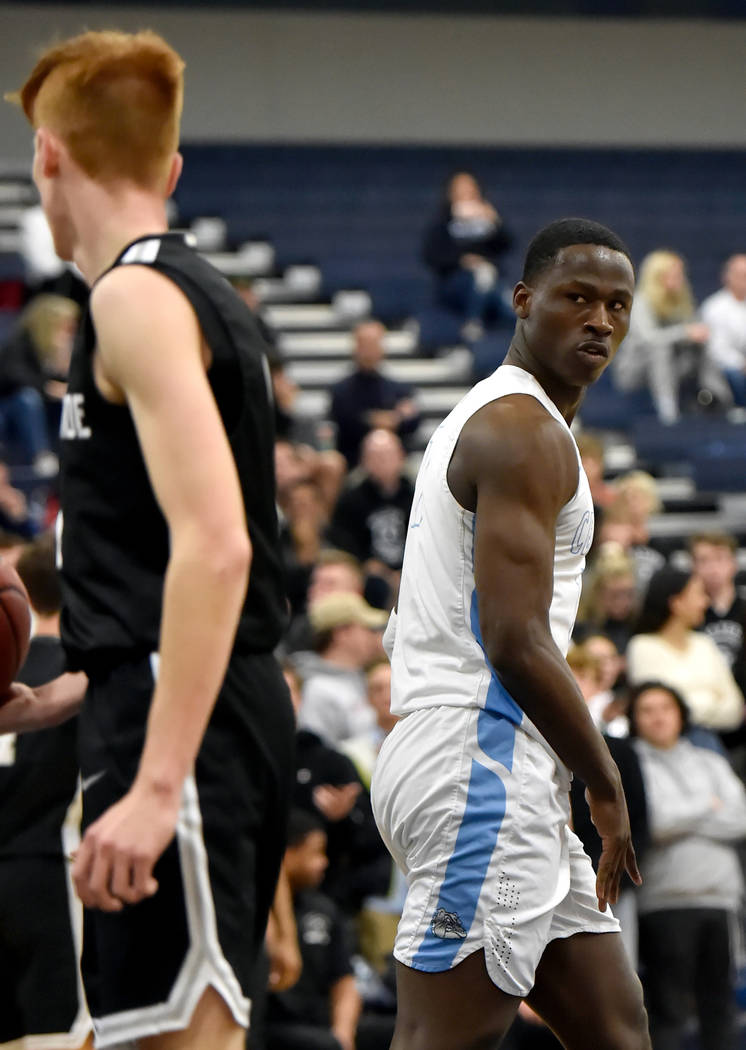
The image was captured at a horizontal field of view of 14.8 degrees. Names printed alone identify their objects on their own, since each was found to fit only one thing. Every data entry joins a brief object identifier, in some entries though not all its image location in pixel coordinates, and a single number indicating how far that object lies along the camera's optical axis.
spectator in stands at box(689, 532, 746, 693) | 14.59
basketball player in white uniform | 5.11
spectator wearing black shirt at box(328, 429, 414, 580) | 15.92
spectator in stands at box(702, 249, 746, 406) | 21.41
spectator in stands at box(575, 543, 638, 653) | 14.31
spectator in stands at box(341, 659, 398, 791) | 11.35
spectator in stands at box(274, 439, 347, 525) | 15.36
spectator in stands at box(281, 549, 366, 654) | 13.58
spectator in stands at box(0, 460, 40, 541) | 14.25
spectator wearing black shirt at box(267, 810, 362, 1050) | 10.16
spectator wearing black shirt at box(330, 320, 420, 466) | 18.35
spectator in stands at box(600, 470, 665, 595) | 15.91
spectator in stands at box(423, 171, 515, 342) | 22.46
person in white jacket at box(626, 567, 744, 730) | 12.86
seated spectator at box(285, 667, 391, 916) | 10.93
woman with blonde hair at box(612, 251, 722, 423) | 20.53
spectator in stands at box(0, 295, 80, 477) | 15.86
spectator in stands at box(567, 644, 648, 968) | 9.88
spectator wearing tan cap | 12.16
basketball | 4.80
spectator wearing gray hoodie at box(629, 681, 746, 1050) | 11.42
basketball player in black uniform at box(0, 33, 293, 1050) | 3.75
